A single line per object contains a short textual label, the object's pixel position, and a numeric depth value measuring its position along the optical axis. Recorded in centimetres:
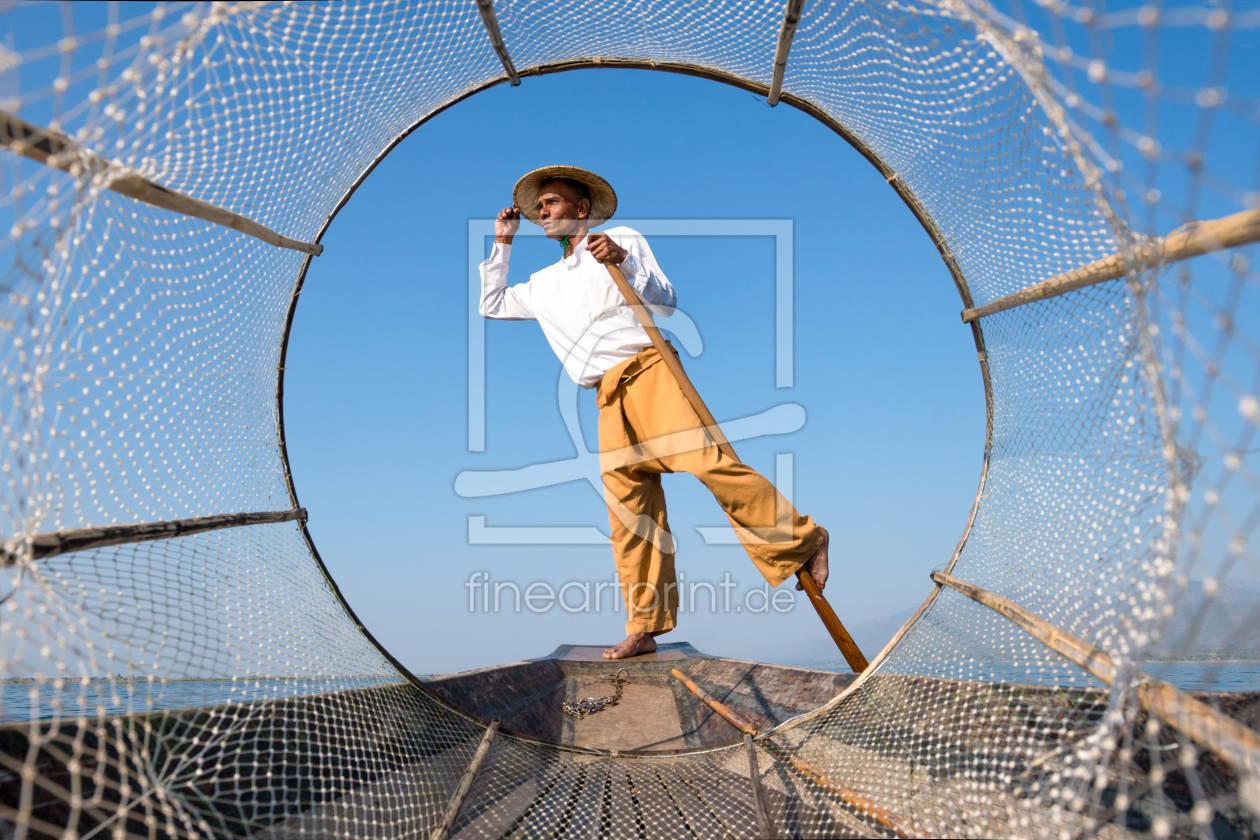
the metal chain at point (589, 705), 395
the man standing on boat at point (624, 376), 322
